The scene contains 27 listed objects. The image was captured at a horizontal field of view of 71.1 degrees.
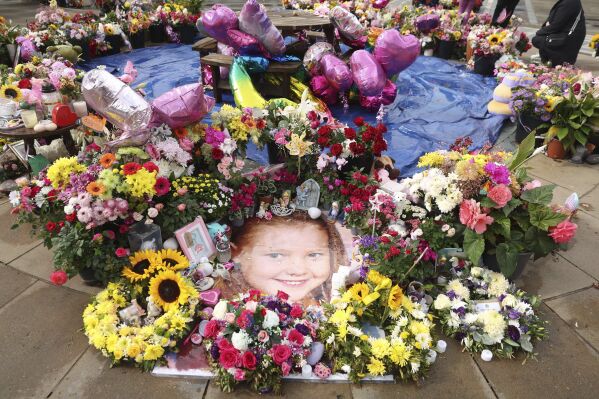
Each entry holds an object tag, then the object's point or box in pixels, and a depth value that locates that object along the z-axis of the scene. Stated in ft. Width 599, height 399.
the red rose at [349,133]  12.42
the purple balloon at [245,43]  18.45
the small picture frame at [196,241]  10.47
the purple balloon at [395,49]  17.90
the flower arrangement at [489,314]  8.70
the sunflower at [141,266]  9.26
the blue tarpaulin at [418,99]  17.75
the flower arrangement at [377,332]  8.05
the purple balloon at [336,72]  18.31
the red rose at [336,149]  12.22
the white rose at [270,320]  8.09
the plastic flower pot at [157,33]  32.01
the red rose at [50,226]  9.12
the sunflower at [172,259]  9.69
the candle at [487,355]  8.52
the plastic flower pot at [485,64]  25.13
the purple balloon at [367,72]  18.34
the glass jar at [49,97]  13.03
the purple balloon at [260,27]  17.38
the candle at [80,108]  13.28
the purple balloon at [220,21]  18.42
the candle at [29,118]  12.54
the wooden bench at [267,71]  18.75
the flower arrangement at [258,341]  7.71
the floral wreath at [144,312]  8.13
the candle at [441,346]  8.64
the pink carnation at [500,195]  9.19
